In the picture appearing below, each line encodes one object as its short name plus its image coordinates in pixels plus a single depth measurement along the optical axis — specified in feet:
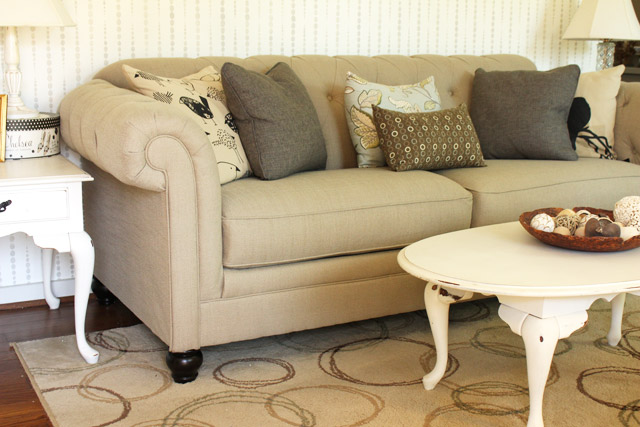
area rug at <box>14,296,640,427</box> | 6.03
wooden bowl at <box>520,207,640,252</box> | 5.96
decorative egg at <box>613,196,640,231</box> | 6.17
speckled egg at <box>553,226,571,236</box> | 6.15
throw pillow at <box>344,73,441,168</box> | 8.92
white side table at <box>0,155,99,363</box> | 6.67
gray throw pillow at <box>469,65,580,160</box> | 9.55
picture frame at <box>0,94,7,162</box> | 7.54
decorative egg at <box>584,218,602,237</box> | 6.03
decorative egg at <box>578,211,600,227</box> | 6.19
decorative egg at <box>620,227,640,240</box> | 6.09
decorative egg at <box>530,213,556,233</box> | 6.21
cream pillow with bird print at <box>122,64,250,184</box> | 7.43
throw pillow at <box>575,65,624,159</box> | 10.10
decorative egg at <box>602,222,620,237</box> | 6.01
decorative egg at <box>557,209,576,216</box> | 6.37
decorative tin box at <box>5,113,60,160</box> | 7.72
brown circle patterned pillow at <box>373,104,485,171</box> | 8.43
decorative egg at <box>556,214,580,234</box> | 6.21
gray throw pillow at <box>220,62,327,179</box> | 7.69
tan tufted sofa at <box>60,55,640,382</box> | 6.38
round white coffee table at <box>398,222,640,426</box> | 5.33
